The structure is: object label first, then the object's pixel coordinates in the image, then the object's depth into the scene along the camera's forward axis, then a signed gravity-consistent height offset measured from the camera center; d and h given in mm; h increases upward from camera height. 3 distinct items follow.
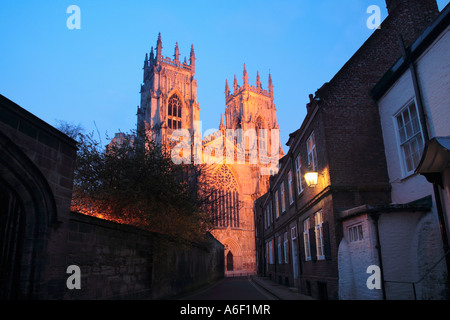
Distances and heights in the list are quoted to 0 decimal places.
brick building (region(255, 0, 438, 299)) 11094 +3633
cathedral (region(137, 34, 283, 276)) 55500 +20799
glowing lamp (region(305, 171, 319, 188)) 11906 +2662
